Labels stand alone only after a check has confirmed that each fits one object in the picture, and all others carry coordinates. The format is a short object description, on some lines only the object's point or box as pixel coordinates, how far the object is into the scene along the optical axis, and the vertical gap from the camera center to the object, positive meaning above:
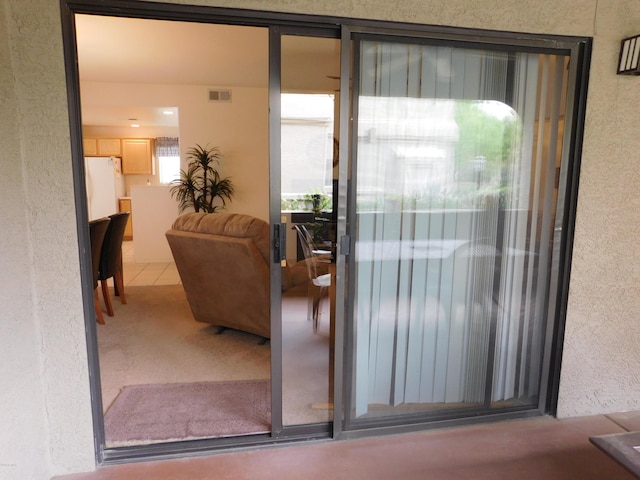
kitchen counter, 6.02 -0.52
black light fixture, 1.98 +0.65
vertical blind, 1.99 -0.19
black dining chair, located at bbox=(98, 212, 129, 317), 3.72 -0.71
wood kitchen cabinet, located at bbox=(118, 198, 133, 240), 7.77 -0.43
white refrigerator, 6.93 -0.07
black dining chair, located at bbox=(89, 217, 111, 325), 3.22 -0.45
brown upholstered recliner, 2.88 -0.61
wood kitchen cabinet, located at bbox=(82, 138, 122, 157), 8.02 +0.67
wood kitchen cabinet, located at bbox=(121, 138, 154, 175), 8.17 +0.52
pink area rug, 2.14 -1.31
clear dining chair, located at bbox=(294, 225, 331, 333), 2.15 -0.47
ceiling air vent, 5.68 +1.21
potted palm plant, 5.74 -0.01
